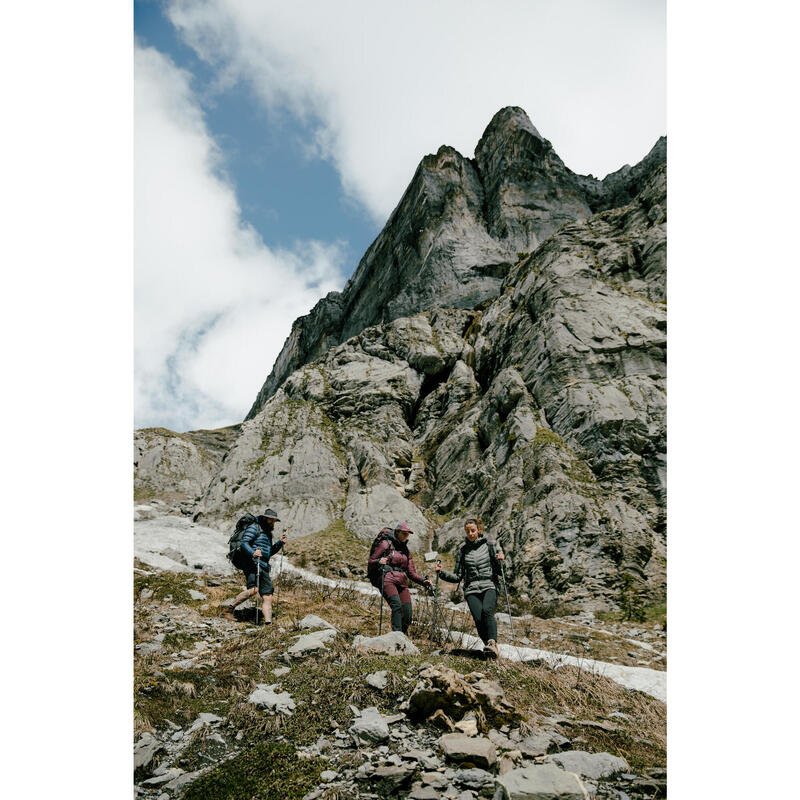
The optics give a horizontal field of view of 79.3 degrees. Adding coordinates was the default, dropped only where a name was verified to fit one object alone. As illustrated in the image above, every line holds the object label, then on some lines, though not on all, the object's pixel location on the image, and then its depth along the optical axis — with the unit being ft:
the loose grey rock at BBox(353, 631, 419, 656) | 25.25
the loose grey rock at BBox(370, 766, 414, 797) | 13.07
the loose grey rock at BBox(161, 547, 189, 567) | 60.58
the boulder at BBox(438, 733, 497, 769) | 14.16
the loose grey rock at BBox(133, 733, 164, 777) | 14.25
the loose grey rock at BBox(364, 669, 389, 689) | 19.74
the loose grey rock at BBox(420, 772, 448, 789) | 13.10
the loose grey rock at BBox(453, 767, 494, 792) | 13.11
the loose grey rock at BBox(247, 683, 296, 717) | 17.99
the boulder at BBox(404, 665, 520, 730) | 17.30
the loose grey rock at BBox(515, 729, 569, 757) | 14.98
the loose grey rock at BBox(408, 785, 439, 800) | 12.44
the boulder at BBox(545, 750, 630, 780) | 13.55
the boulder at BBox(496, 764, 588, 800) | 10.92
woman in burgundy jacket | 32.76
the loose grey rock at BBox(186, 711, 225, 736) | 16.68
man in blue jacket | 35.42
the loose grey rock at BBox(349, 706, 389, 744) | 15.90
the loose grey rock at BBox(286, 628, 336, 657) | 24.03
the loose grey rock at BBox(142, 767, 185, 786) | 13.73
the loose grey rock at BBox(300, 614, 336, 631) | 29.63
